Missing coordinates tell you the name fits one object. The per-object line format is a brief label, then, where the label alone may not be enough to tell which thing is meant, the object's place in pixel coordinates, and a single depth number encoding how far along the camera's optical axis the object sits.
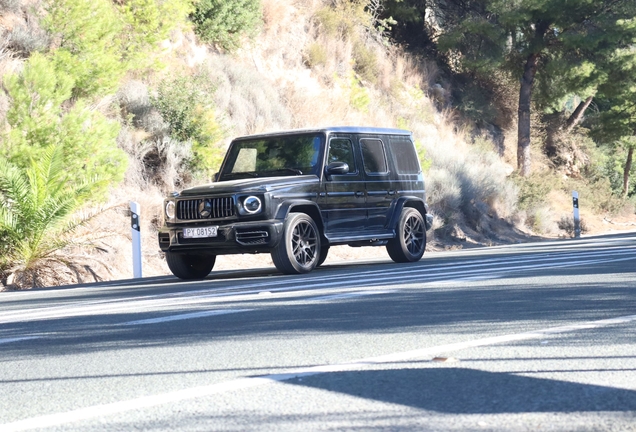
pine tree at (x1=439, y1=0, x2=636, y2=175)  34.62
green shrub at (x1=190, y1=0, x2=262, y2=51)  26.44
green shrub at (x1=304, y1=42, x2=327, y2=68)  30.84
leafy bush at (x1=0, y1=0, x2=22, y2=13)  21.48
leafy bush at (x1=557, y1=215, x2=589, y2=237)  30.64
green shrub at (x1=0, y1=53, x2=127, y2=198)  15.56
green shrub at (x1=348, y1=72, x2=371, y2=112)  29.17
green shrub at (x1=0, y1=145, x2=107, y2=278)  14.20
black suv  12.73
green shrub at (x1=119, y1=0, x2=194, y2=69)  21.42
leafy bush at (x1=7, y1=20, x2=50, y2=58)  19.91
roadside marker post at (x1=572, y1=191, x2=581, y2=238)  28.16
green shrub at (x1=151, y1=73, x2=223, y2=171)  19.98
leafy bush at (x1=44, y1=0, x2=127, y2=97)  18.58
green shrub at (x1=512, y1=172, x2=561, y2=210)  30.20
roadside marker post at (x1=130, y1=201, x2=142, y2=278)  14.98
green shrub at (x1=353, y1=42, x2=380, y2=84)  33.59
